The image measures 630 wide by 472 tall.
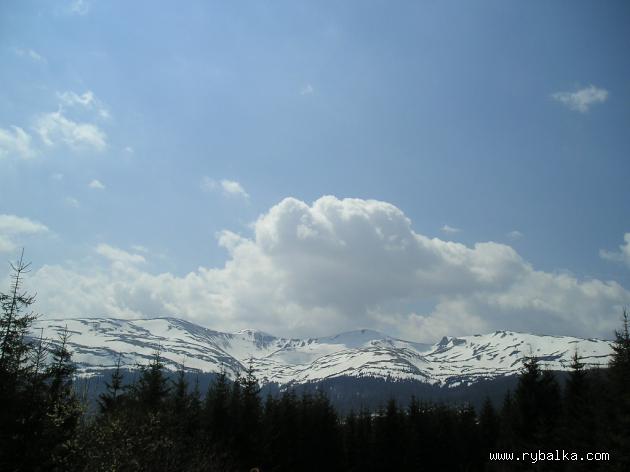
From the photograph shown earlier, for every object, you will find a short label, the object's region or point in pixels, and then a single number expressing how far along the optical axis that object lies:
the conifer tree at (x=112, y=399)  38.37
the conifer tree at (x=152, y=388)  39.75
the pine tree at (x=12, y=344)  19.45
